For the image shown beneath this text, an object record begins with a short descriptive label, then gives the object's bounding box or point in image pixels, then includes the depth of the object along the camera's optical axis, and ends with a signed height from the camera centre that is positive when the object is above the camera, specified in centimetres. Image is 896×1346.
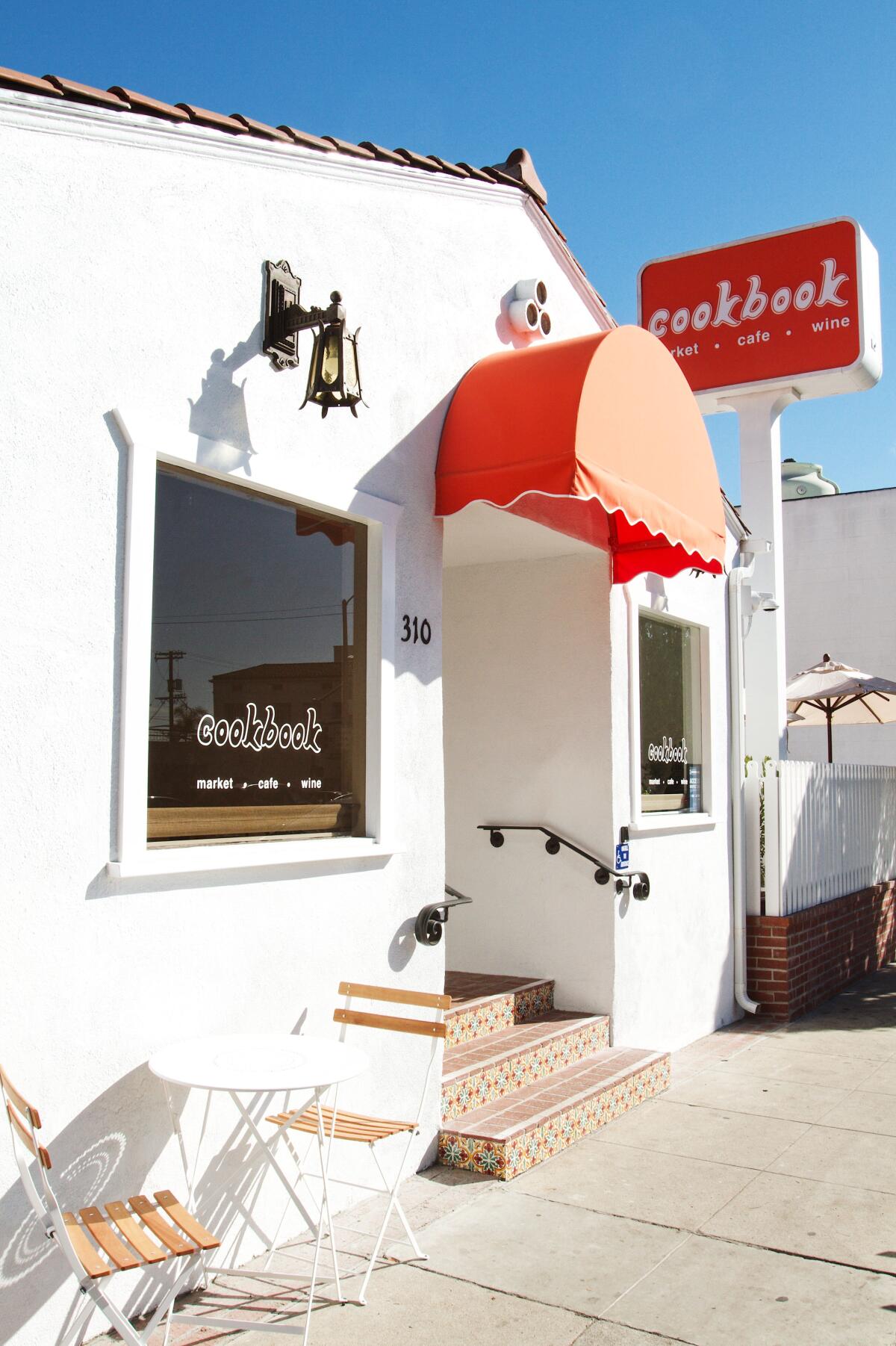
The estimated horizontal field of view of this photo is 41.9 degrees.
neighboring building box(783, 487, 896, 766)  2161 +322
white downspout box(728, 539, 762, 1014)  956 +5
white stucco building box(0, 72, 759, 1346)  388 +66
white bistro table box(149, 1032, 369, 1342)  371 -104
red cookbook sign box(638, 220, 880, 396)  1123 +445
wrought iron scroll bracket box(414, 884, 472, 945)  566 -79
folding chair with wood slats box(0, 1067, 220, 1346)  306 -136
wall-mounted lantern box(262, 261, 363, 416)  483 +176
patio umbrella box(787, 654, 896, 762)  1420 +84
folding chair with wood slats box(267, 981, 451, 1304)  441 -138
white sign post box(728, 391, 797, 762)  1101 +183
